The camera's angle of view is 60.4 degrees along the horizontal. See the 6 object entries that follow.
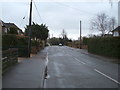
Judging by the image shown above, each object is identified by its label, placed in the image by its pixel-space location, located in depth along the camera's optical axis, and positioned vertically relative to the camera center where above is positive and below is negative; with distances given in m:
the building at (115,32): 30.49 +3.12
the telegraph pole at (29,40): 12.05 +0.24
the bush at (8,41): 12.65 +0.20
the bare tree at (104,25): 32.78 +5.49
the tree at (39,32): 25.58 +2.81
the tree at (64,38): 56.83 +2.45
